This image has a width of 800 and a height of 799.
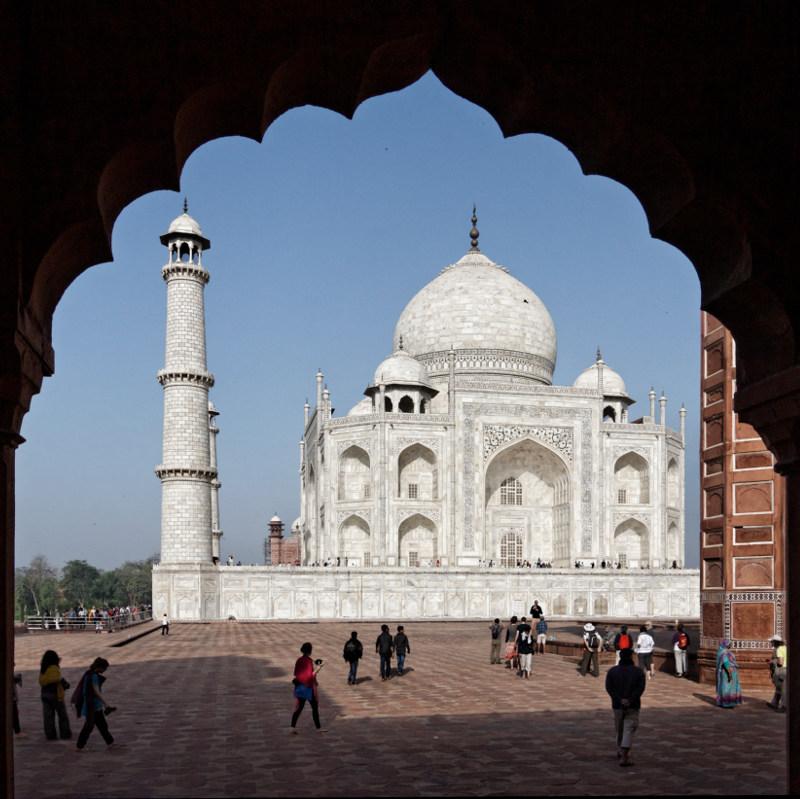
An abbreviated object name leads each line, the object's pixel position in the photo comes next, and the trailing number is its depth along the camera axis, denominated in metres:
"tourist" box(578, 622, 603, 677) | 16.98
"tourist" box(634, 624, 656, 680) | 16.16
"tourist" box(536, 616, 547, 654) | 22.34
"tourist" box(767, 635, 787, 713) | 12.86
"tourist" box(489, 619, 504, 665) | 19.77
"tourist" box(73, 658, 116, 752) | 9.91
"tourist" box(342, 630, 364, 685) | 15.20
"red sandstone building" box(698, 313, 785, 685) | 14.96
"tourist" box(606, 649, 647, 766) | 8.90
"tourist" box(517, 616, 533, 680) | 16.86
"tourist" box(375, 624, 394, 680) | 16.25
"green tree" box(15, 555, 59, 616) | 77.12
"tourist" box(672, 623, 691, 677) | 16.88
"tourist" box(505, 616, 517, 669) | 18.64
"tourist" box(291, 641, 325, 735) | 11.00
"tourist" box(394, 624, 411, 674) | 16.98
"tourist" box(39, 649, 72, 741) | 10.66
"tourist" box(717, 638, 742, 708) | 13.15
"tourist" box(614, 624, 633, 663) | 15.80
